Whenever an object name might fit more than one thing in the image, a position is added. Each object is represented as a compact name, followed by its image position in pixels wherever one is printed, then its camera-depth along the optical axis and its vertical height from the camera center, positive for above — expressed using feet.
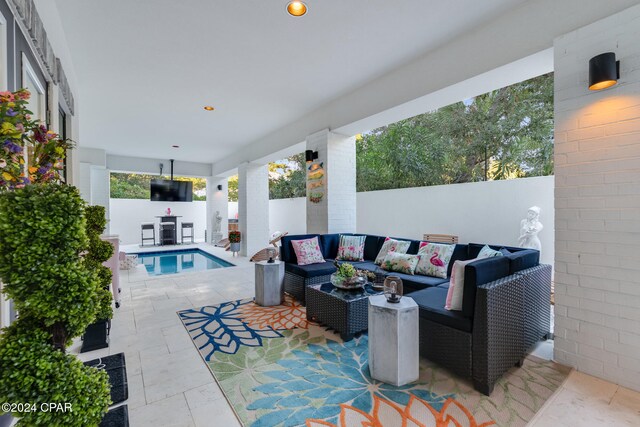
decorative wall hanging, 16.89 +1.83
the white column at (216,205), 35.12 +1.01
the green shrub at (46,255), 3.18 -0.46
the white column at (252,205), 26.18 +0.74
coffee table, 9.12 -3.15
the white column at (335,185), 16.52 +1.64
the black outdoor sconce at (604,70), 6.66 +3.27
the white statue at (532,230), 12.49 -0.78
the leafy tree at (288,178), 40.97 +5.10
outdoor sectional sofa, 6.55 -2.67
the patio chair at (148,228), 35.91 -1.85
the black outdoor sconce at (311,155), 17.07 +3.41
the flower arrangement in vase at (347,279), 9.91 -2.28
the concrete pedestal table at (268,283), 12.46 -3.02
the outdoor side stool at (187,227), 38.50 -1.84
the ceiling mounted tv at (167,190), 31.91 +2.60
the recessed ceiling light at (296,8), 8.18 +5.90
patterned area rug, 5.80 -4.07
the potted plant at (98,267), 7.69 -1.49
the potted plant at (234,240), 26.43 -2.44
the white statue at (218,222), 35.24 -1.13
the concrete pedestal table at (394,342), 6.67 -3.03
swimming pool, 22.38 -4.30
